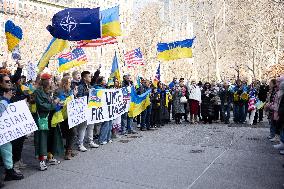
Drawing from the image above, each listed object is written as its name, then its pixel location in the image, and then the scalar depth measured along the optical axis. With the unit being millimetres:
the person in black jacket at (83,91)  8773
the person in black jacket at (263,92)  13886
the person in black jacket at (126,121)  11609
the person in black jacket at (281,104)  6414
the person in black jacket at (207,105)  14797
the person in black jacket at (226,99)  14680
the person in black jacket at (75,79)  9085
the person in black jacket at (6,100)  6119
